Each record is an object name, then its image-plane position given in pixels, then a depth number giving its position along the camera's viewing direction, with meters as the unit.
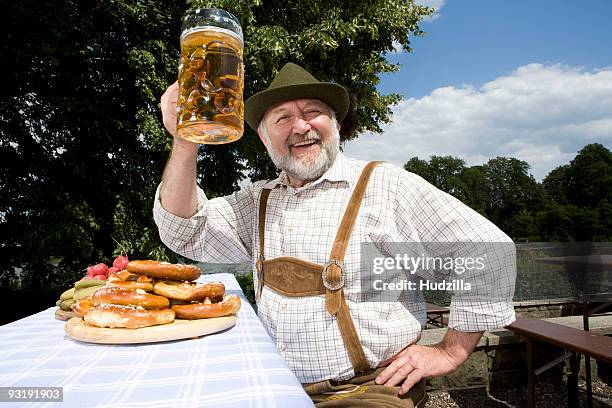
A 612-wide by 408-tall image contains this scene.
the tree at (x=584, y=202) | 37.16
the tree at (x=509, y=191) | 50.31
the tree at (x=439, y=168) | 58.25
